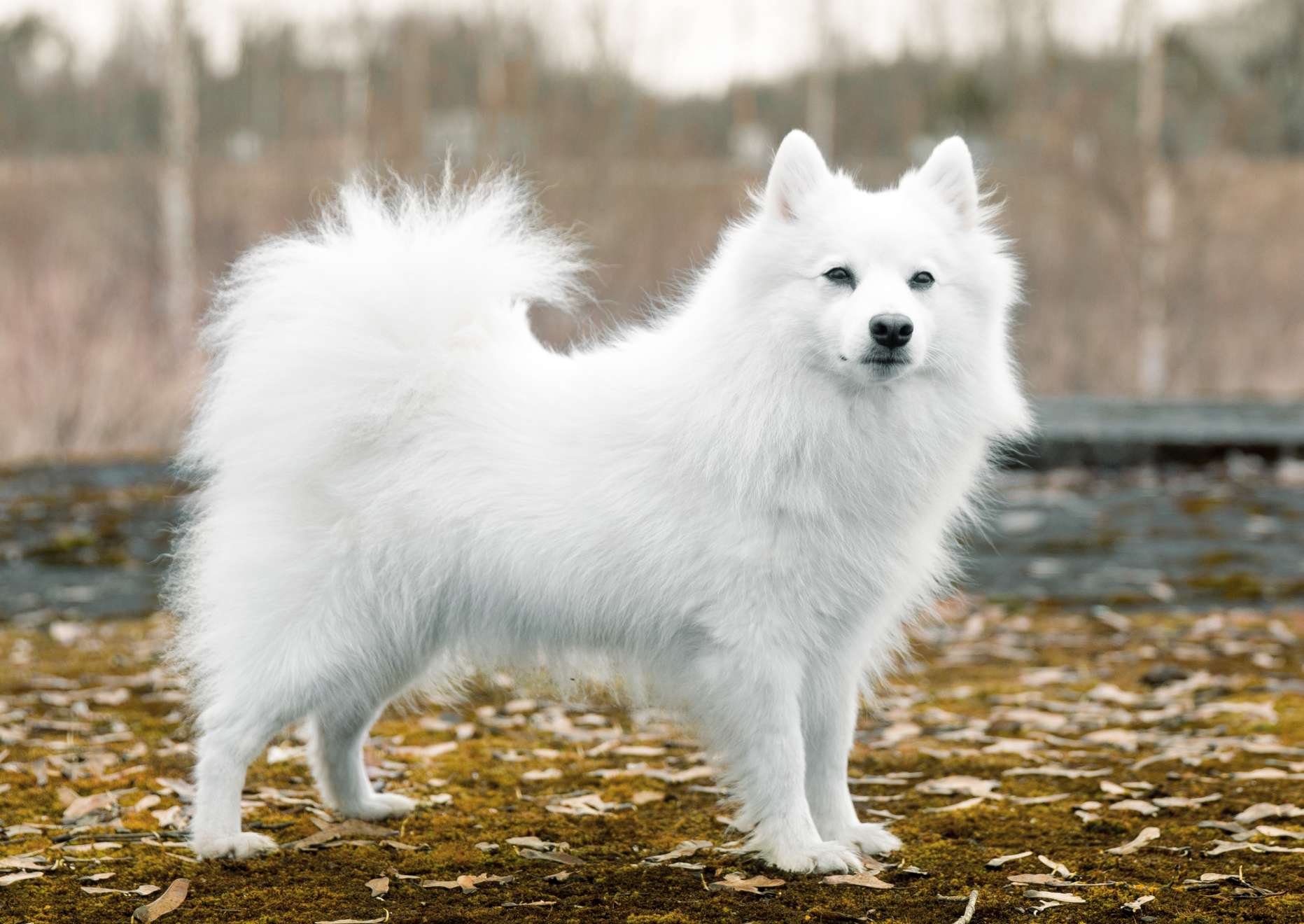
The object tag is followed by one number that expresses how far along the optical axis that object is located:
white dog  3.16
